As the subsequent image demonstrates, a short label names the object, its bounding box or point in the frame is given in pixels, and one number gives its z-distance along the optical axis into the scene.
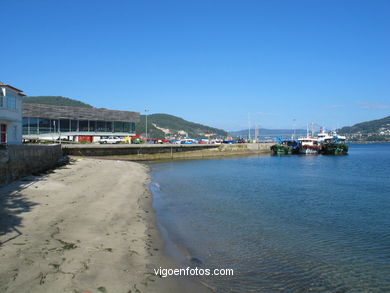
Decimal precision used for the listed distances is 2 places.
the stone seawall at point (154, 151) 52.21
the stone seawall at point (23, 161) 17.19
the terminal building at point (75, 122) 68.38
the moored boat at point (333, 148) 85.12
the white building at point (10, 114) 27.72
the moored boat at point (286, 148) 89.88
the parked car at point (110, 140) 70.18
